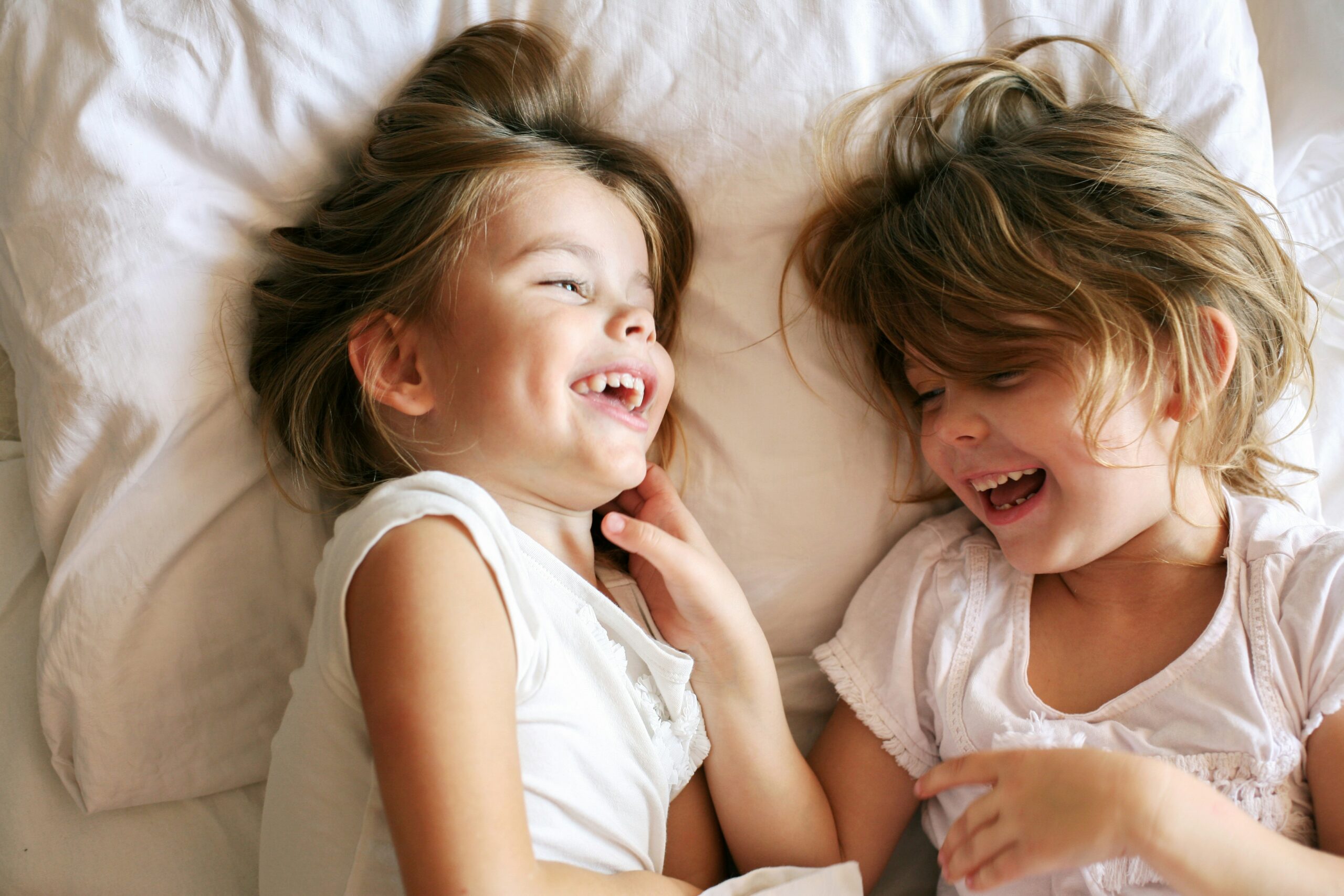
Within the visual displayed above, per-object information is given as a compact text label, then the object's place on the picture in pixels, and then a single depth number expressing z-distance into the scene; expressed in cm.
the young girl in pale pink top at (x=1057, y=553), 88
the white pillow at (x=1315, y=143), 124
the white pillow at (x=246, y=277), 100
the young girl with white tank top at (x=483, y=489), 75
